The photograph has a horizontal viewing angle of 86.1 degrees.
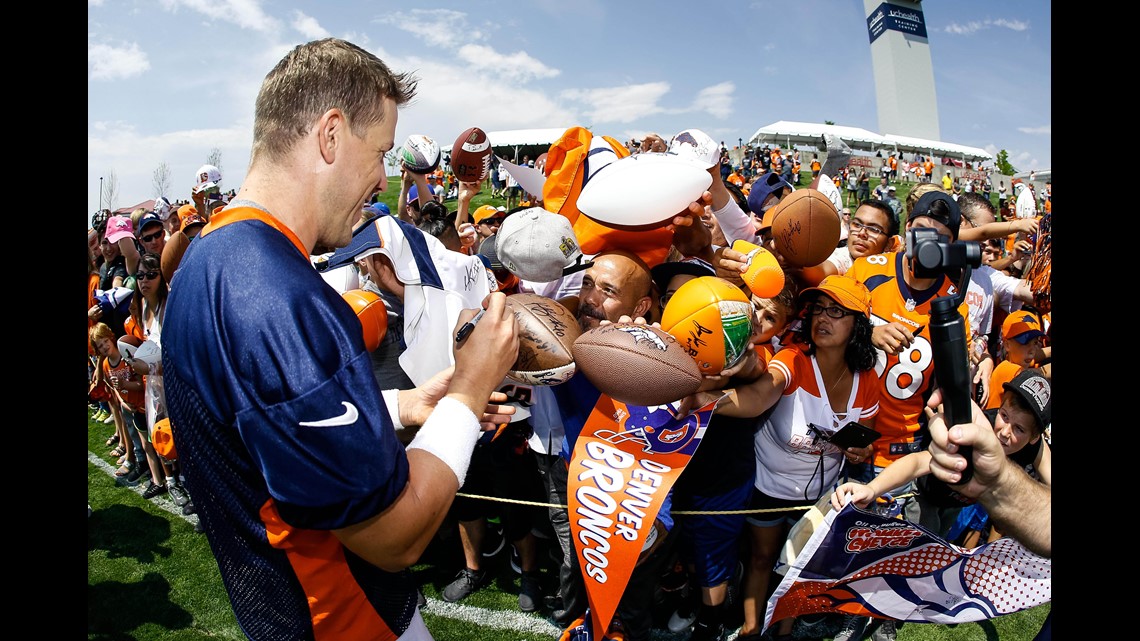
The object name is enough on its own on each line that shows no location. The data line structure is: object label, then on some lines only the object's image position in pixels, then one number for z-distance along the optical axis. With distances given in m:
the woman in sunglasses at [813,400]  3.21
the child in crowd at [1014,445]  2.72
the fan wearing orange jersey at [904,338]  3.48
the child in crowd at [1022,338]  4.64
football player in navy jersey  1.23
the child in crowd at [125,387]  5.54
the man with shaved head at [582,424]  2.99
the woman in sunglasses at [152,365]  5.16
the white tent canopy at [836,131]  50.29
